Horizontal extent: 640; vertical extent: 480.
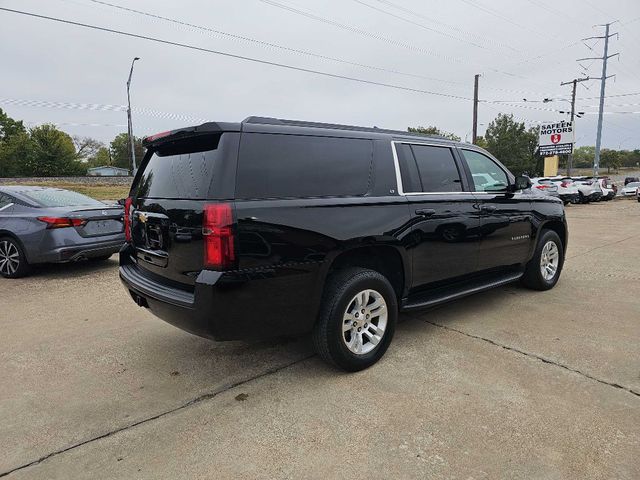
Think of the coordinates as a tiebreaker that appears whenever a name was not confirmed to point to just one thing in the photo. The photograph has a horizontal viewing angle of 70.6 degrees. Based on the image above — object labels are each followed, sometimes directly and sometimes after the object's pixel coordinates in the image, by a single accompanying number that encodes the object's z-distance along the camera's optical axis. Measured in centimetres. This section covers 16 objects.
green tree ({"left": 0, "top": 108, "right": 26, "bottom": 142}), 7588
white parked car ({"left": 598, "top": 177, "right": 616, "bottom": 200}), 2766
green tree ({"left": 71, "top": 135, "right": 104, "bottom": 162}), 10124
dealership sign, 3503
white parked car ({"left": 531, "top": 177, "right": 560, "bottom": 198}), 2447
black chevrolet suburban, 282
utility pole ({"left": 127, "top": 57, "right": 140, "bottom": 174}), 2399
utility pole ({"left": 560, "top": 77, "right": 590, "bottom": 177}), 4362
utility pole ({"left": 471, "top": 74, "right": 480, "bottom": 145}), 2826
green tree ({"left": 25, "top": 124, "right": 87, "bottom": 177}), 6397
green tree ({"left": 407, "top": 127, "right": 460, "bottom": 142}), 7835
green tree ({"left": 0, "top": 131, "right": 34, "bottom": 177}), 6681
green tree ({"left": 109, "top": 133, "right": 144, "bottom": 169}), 9819
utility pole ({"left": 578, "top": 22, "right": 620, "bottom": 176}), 3830
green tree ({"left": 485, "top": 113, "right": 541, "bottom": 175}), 6425
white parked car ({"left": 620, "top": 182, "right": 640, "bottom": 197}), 3203
